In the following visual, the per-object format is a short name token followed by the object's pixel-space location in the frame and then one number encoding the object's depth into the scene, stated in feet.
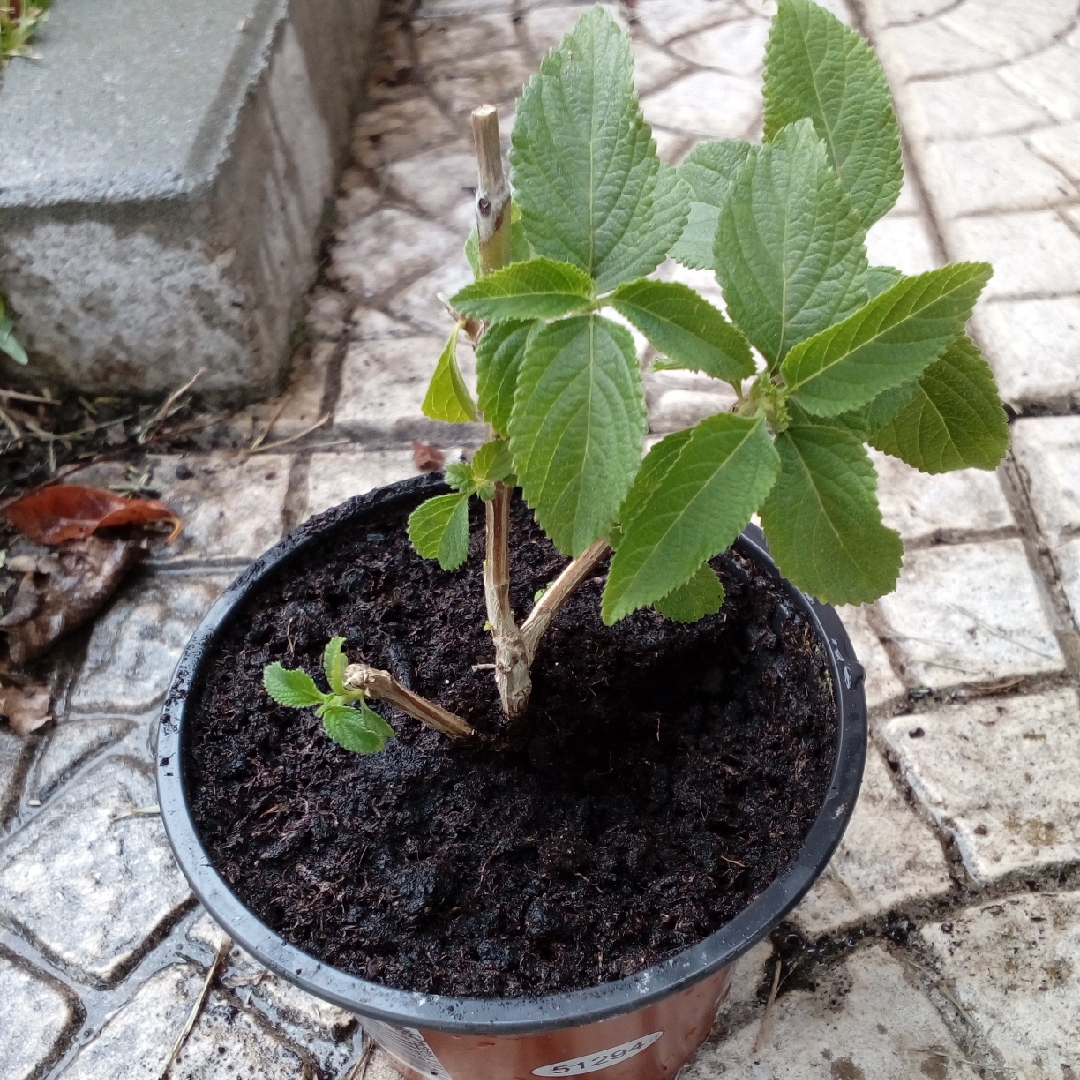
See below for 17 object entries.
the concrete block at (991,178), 2.13
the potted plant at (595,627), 0.78
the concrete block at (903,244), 2.00
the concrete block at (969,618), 1.52
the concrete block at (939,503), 1.65
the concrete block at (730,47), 2.54
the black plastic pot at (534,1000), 0.94
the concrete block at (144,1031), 1.29
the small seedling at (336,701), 0.95
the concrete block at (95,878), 1.37
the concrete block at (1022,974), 1.25
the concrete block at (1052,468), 1.66
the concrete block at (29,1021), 1.30
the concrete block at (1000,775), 1.38
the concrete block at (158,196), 1.65
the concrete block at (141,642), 1.56
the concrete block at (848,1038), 1.25
